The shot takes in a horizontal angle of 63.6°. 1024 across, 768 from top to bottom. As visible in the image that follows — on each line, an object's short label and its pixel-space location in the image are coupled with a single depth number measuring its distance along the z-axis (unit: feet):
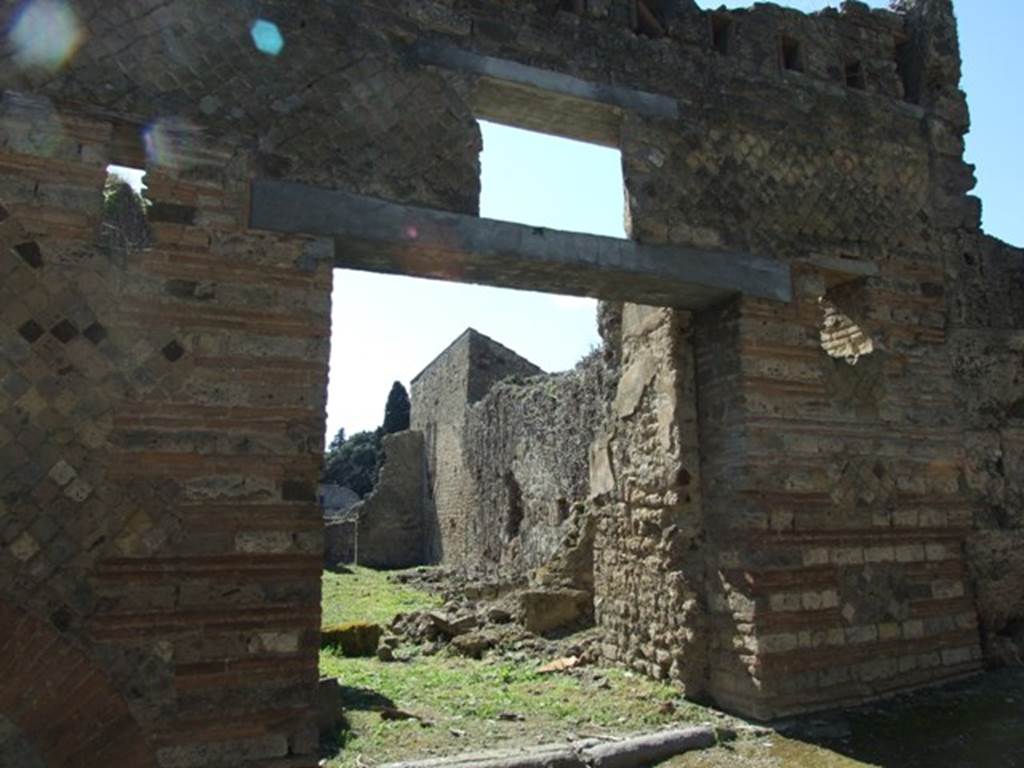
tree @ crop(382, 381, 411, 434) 120.67
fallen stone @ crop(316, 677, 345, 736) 17.47
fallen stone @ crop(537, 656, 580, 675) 23.43
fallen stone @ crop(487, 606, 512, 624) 30.92
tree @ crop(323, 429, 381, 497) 129.08
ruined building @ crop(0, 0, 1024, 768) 13.70
